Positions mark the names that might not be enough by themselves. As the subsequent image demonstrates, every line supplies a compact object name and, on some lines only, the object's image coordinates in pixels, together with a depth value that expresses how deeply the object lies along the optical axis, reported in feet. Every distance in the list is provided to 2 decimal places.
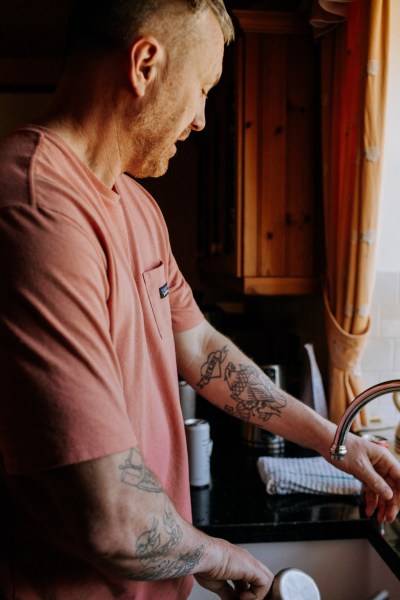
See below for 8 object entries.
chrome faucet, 2.87
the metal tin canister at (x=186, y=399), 6.25
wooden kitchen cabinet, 6.28
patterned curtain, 5.12
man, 2.18
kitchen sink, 4.51
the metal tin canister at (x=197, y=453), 5.04
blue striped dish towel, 4.83
